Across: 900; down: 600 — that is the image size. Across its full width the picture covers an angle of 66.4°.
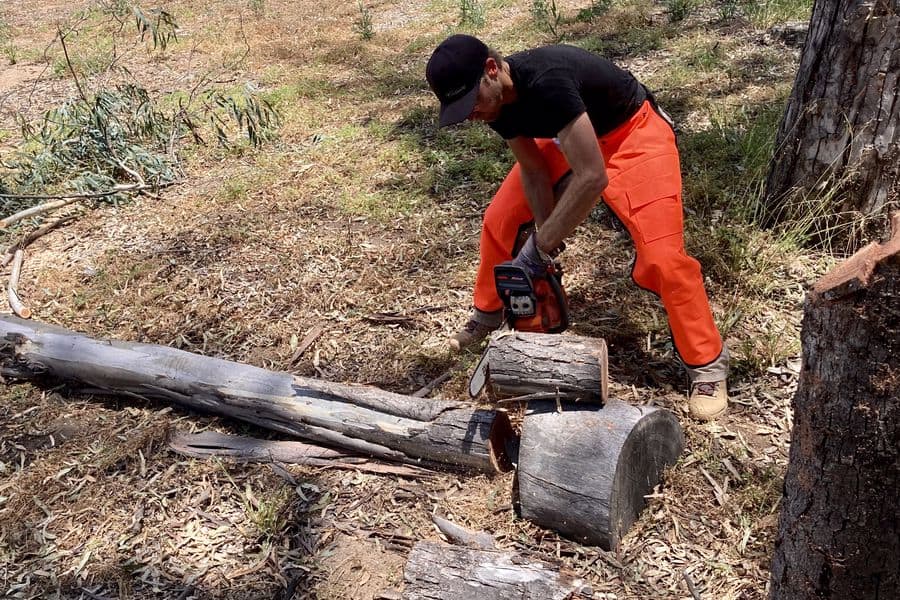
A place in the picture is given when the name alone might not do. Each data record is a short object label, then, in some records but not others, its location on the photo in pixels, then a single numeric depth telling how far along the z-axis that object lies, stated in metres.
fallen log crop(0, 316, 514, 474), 2.74
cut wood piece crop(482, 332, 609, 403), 2.43
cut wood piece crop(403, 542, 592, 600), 2.10
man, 2.66
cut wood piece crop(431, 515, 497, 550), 2.51
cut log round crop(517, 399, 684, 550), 2.34
